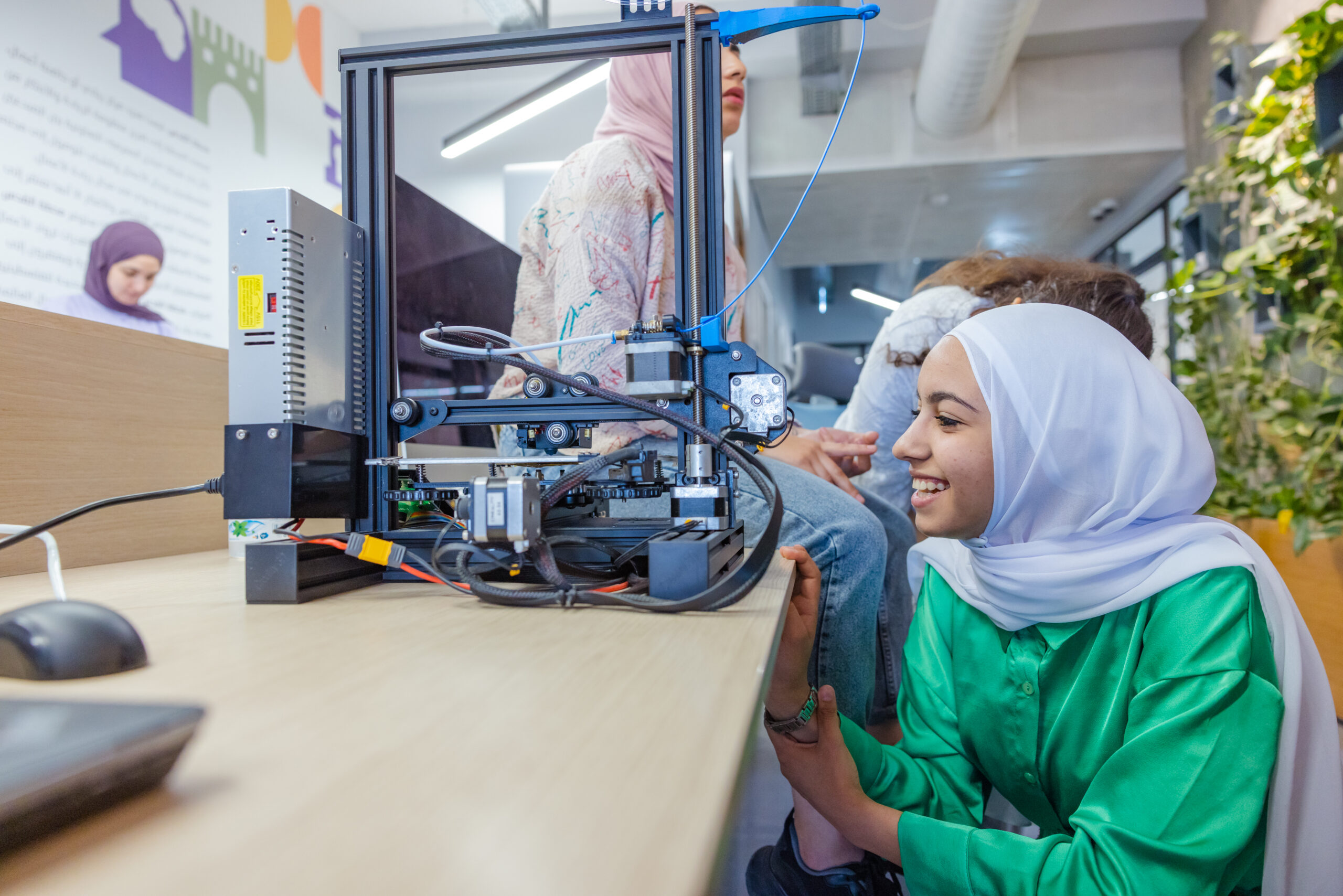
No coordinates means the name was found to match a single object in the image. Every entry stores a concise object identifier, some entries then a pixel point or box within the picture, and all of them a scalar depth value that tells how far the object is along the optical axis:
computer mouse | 0.36
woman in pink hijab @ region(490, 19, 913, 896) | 0.95
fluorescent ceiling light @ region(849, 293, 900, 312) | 8.01
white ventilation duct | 3.20
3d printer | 0.55
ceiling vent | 3.65
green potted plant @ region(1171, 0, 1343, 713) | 2.07
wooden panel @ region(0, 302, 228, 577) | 0.83
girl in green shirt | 0.59
